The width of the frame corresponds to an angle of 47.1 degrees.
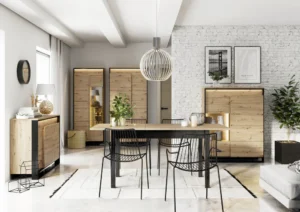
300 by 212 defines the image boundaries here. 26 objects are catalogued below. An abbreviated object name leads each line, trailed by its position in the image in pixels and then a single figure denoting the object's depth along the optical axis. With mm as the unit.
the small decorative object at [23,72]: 5664
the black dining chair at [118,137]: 4520
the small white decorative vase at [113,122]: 5139
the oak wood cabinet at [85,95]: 8875
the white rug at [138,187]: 4366
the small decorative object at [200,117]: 6216
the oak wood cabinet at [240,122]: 6684
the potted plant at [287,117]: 6473
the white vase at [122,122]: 5180
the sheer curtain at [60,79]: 7793
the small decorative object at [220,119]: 6812
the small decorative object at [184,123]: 5070
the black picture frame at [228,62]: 7047
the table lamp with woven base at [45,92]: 6137
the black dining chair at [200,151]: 4586
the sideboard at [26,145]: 5176
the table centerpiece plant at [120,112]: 5160
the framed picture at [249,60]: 7016
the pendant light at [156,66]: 5086
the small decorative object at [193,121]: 5031
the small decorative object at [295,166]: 2976
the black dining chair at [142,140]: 8341
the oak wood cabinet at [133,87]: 8812
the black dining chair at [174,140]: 7033
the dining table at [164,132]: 4668
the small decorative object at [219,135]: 6798
